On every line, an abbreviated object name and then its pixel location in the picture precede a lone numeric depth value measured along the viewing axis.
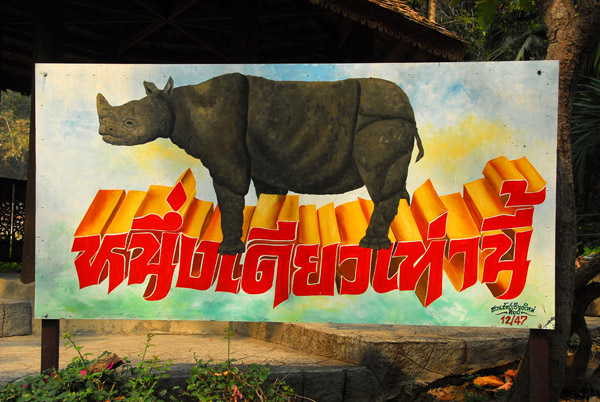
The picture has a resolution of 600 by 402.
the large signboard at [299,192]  3.20
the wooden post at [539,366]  3.21
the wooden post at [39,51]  6.35
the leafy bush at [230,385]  3.20
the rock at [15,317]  5.81
